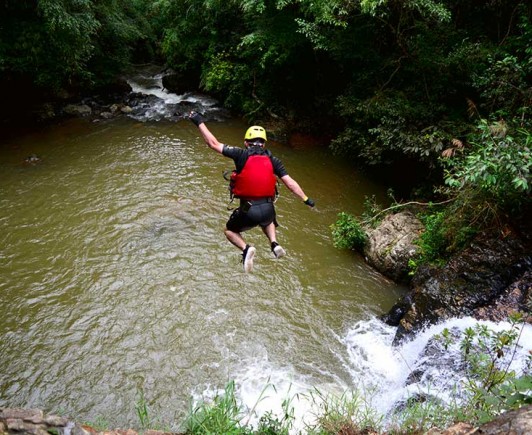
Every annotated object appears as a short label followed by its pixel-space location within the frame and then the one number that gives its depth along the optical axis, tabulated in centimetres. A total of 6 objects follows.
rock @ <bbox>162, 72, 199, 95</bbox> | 1697
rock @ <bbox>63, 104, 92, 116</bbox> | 1413
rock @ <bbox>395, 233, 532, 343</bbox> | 566
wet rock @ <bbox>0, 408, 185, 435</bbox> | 350
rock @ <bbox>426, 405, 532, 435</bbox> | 250
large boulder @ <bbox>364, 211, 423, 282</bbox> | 729
